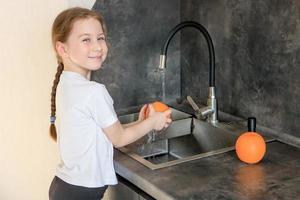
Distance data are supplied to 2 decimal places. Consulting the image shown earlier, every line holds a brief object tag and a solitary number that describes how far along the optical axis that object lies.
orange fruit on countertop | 1.38
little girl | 1.36
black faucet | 1.72
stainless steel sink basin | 1.73
